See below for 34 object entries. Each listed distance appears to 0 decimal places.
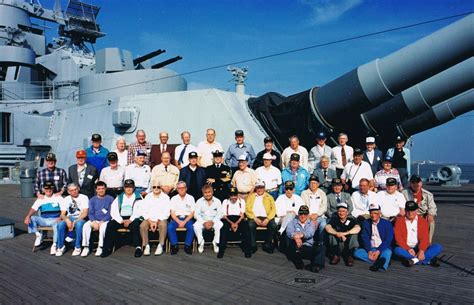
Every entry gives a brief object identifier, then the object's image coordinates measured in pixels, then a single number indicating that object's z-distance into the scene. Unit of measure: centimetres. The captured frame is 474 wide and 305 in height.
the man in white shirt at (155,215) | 490
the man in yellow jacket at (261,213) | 500
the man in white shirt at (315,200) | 498
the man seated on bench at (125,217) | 483
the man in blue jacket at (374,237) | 436
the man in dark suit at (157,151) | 597
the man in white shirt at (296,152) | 562
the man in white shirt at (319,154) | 571
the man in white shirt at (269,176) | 539
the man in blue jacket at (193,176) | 535
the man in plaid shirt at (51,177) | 529
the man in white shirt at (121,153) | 565
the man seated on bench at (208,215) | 498
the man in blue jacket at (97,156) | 561
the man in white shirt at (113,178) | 529
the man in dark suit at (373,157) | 553
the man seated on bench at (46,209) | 506
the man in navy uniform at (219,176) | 539
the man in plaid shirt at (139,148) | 577
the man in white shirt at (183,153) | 591
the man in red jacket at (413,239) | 434
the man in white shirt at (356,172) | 514
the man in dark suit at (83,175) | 532
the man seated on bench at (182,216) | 496
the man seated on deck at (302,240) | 432
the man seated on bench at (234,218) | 497
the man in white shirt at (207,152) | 585
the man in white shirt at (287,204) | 505
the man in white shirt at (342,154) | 561
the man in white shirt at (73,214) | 490
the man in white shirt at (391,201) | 477
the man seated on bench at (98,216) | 485
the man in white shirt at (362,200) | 481
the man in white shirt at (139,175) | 536
